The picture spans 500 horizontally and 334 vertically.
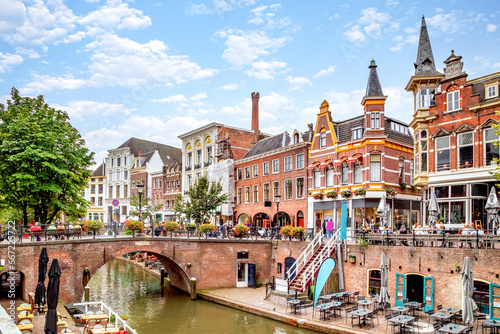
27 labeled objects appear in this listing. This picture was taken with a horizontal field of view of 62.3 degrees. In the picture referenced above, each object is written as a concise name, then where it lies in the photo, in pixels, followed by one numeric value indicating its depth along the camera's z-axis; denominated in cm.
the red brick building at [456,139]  2188
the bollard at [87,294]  2396
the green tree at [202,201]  3722
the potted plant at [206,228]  2873
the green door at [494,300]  1683
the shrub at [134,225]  2667
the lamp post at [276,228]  2862
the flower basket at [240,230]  2986
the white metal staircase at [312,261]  2272
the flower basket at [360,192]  2970
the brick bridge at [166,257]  2197
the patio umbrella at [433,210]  2109
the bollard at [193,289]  2662
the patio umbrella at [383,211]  2402
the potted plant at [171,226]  2867
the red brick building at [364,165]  3009
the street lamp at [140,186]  2807
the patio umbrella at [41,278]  1648
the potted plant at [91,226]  2530
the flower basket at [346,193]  3090
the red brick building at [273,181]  3702
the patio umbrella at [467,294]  1611
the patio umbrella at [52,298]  1227
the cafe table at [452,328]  1491
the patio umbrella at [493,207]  1858
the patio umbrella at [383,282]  1959
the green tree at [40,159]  2599
